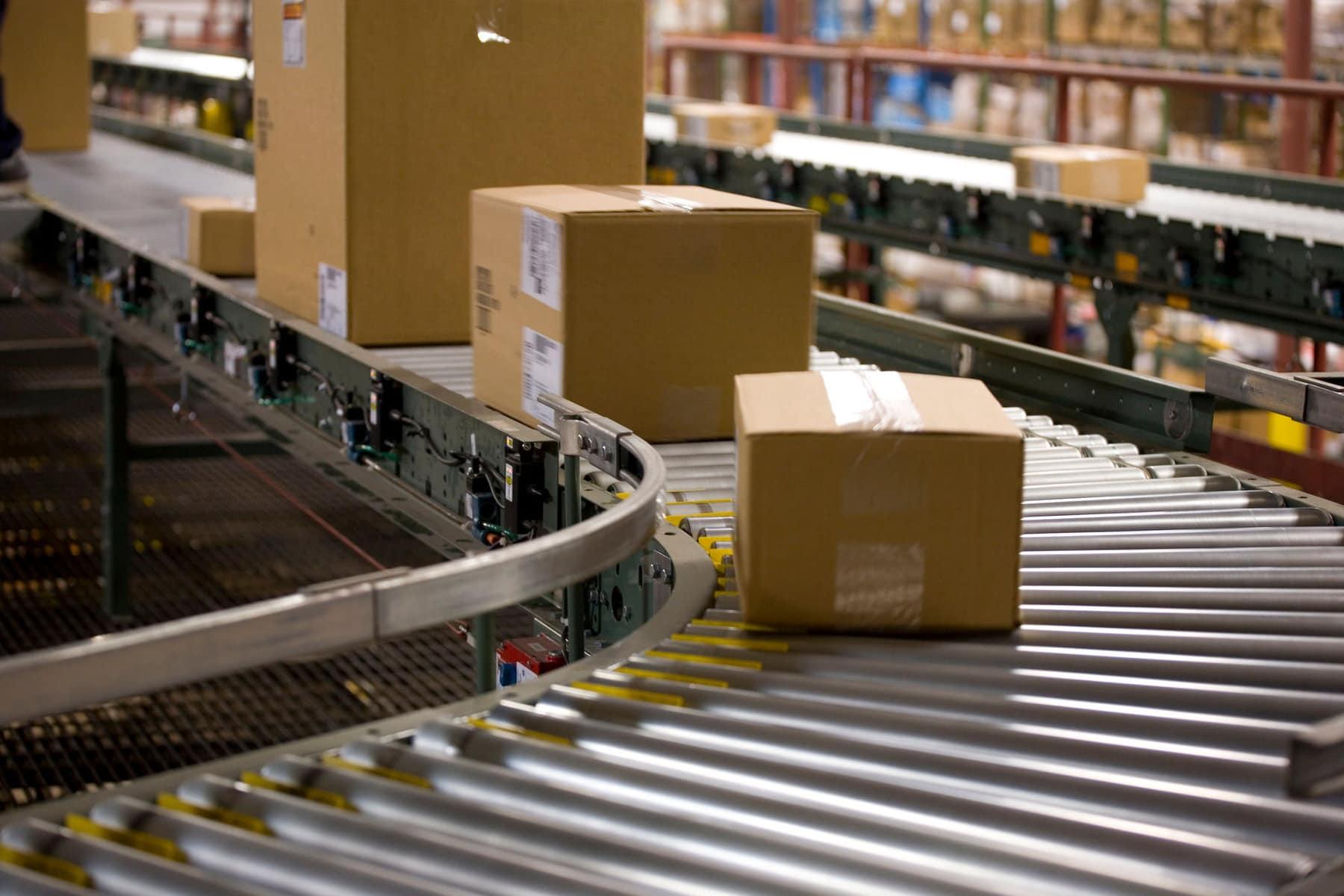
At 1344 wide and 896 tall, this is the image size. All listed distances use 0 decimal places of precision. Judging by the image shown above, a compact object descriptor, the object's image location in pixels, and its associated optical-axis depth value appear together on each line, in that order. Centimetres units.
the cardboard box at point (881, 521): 178
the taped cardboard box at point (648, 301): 246
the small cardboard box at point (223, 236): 410
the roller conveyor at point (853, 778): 128
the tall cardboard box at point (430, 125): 305
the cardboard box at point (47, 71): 695
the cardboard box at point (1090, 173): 571
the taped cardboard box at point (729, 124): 771
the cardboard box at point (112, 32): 1127
